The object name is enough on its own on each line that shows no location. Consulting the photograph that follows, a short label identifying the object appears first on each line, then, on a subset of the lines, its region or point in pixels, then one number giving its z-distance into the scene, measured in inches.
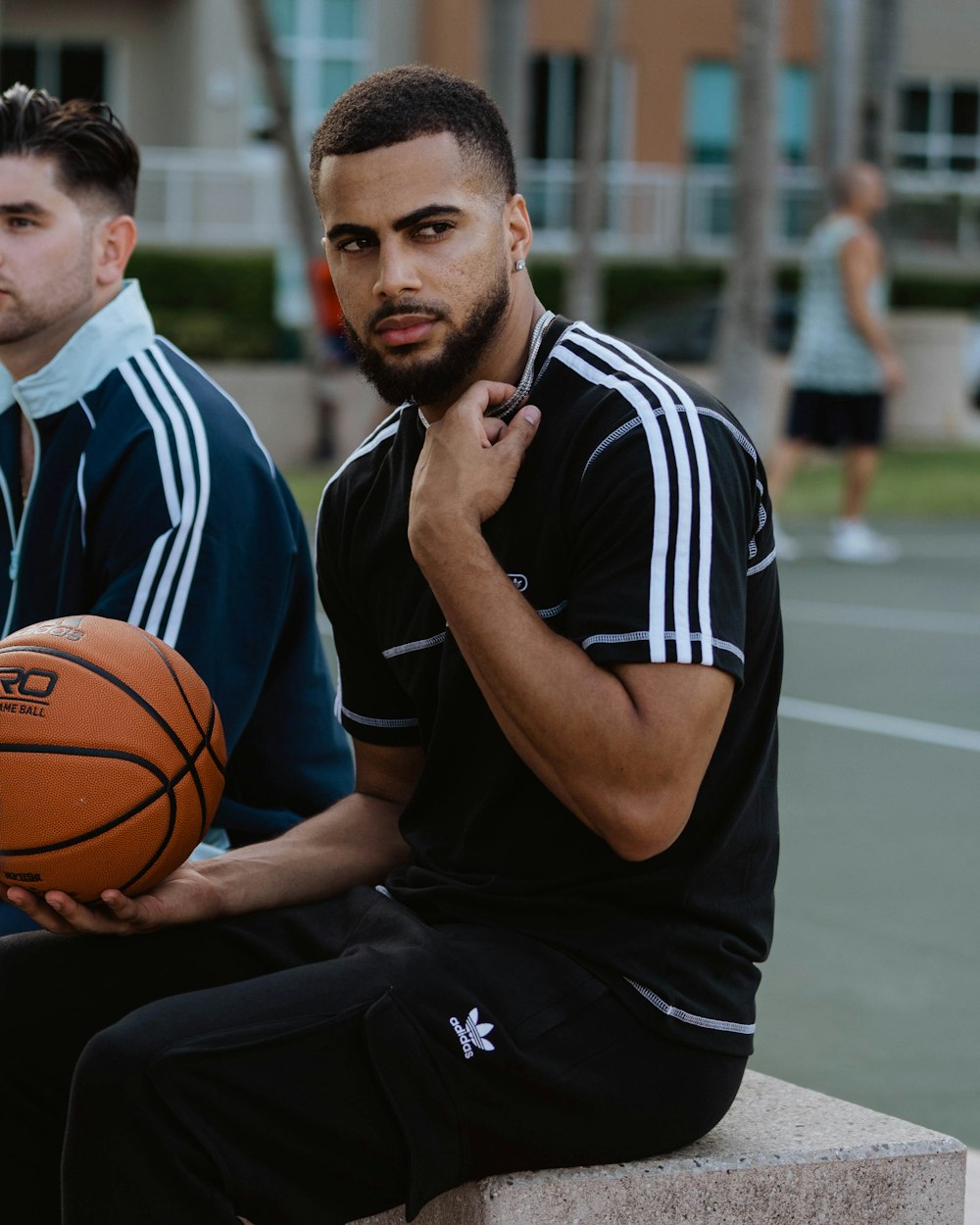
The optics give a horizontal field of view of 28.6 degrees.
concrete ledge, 104.3
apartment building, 1149.7
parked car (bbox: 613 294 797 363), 1042.7
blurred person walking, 486.0
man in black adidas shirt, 97.0
